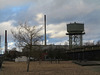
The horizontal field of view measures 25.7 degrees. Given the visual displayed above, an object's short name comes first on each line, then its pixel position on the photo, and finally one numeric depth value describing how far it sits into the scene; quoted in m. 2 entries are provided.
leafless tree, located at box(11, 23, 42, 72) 26.27
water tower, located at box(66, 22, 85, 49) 104.38
